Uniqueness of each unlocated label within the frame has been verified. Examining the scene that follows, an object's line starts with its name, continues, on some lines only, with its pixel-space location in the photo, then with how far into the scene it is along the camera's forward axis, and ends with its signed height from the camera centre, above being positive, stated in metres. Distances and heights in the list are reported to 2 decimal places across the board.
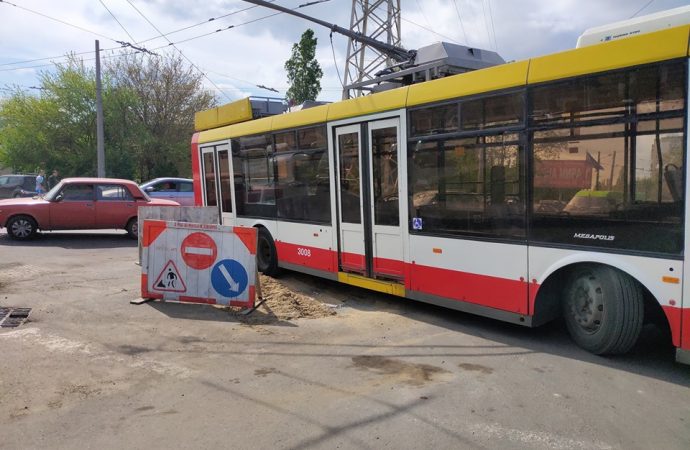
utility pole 21.77 +3.27
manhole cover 6.45 -1.42
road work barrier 7.35 -0.93
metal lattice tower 22.47 +6.98
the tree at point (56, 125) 31.19 +4.56
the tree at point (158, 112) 32.31 +5.38
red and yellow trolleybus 4.62 -0.05
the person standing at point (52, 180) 28.26 +1.20
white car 20.06 +0.33
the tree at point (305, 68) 32.91 +7.70
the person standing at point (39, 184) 23.23 +0.83
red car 13.77 -0.16
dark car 23.53 +0.80
